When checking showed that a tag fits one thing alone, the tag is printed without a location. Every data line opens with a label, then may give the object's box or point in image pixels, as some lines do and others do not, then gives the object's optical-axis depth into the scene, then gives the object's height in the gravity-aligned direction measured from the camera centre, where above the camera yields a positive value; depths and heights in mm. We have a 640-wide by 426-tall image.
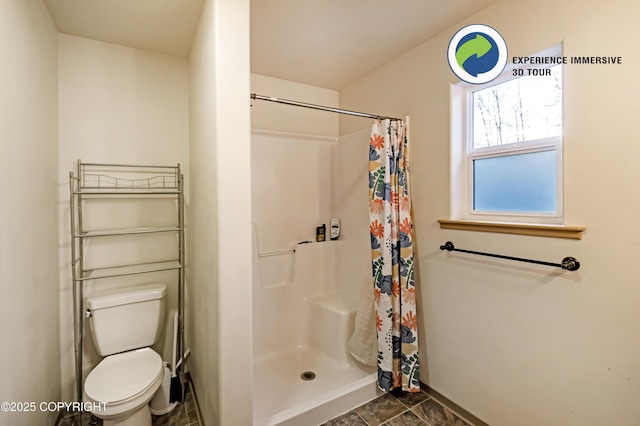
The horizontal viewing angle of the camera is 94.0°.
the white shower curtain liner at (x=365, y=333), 2180 -912
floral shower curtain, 1945 -344
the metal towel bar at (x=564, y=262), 1325 -251
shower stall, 2340 -414
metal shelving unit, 1837 -32
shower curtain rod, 1727 +658
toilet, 1495 -873
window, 1495 +344
